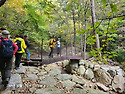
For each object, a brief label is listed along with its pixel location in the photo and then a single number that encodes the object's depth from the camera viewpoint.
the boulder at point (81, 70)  5.05
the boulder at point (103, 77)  4.79
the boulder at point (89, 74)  4.88
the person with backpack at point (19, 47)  3.78
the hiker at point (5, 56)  2.45
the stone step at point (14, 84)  2.59
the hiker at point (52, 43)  6.36
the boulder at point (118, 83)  4.58
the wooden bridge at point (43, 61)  5.34
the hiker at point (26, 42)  4.53
